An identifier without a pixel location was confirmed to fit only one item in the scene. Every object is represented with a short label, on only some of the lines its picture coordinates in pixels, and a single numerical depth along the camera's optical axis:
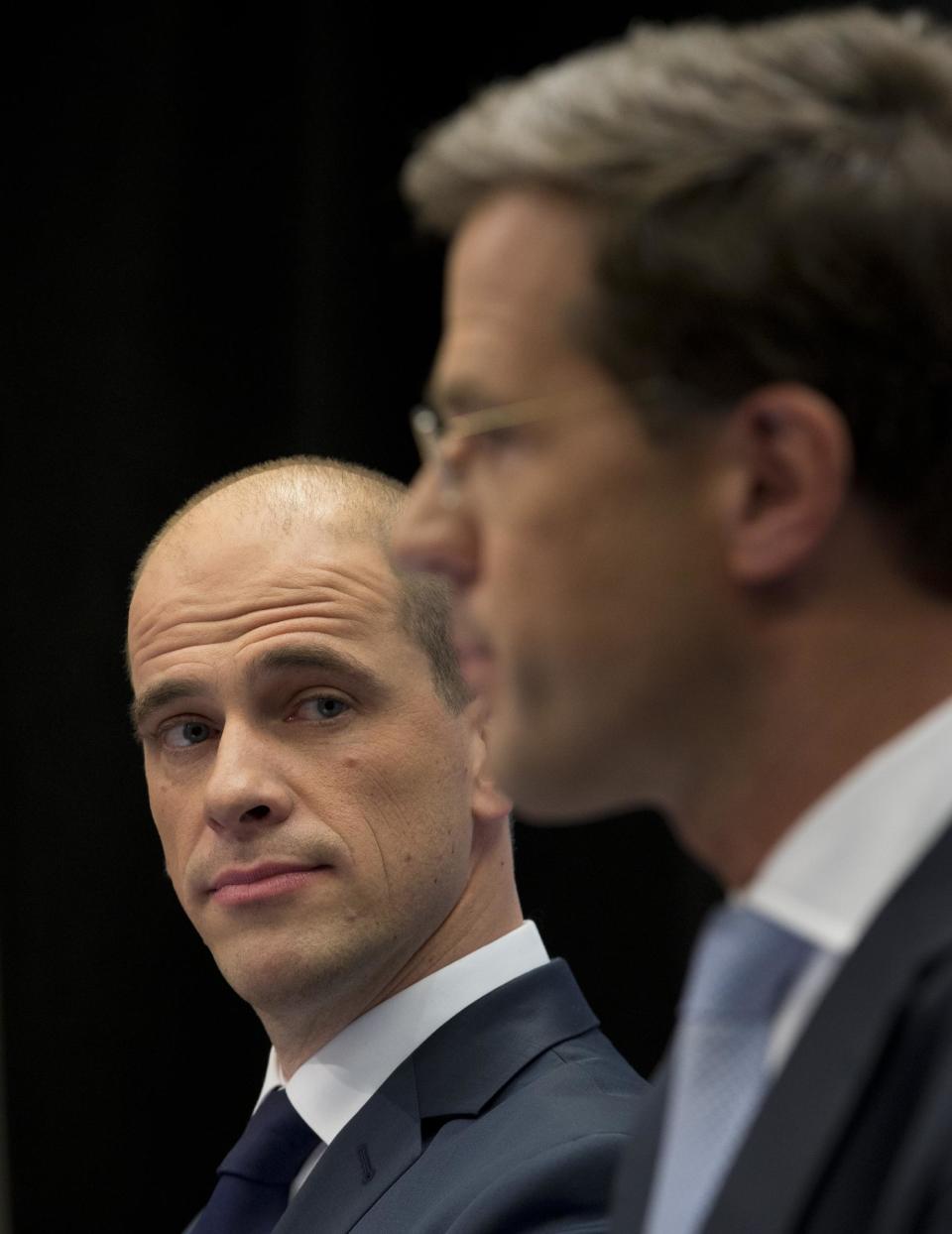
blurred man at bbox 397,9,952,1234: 3.29
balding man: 3.60
